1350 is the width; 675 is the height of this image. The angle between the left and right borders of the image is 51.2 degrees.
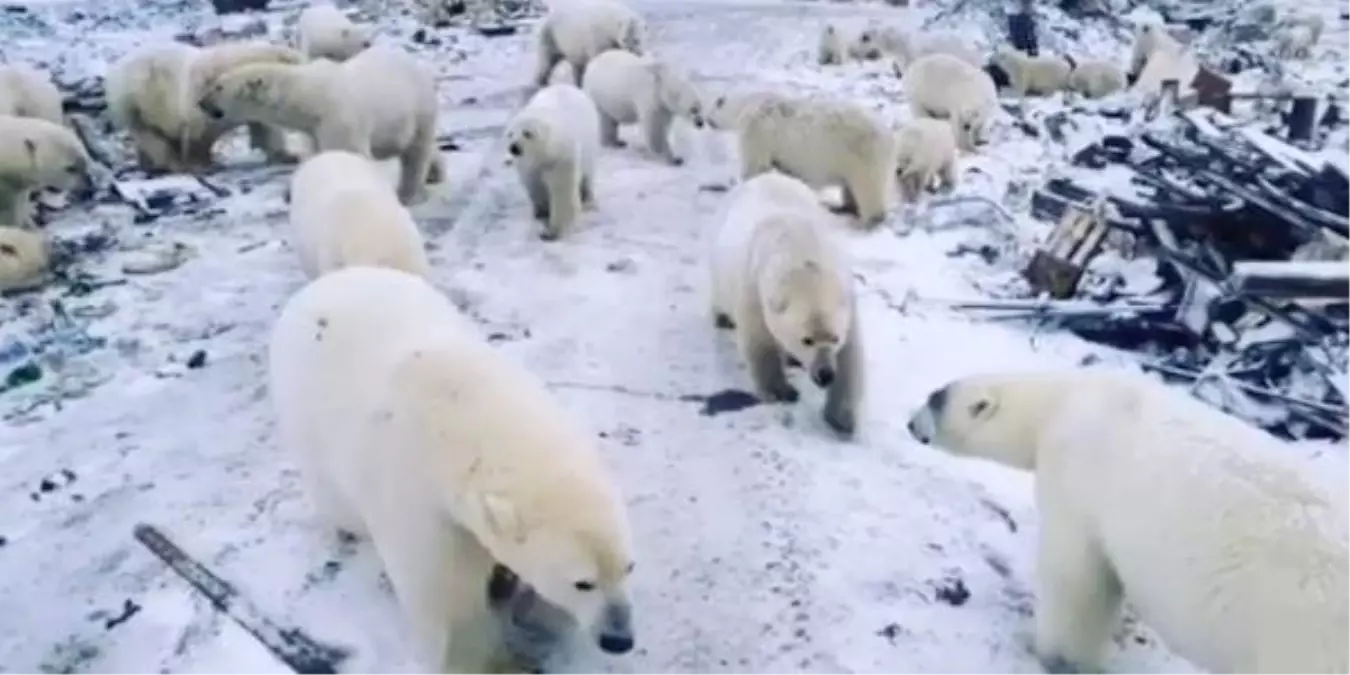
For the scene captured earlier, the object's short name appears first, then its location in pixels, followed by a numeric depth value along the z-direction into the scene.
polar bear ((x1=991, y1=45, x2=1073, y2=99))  13.24
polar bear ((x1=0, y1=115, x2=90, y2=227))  7.92
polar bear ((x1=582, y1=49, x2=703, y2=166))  9.97
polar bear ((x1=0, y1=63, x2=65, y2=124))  9.19
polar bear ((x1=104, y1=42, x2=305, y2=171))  9.38
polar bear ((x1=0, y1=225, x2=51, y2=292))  7.23
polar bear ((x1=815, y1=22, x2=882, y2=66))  14.45
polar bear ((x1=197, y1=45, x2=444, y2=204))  8.62
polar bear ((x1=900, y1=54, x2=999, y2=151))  10.25
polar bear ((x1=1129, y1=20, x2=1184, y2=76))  14.38
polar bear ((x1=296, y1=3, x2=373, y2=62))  13.36
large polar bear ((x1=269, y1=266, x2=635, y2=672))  3.28
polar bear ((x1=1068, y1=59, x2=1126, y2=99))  13.16
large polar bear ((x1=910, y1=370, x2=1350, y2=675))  2.87
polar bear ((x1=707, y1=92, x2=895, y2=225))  8.27
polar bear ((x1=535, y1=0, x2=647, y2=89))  12.84
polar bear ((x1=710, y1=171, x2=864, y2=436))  5.18
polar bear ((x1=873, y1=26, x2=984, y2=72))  13.69
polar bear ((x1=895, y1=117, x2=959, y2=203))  8.84
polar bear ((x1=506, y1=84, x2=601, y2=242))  8.02
